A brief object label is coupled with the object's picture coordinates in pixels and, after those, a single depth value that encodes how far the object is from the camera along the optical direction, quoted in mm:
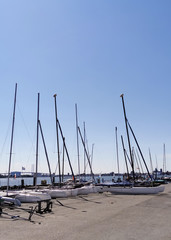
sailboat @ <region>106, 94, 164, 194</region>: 30359
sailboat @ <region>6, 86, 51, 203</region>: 22516
